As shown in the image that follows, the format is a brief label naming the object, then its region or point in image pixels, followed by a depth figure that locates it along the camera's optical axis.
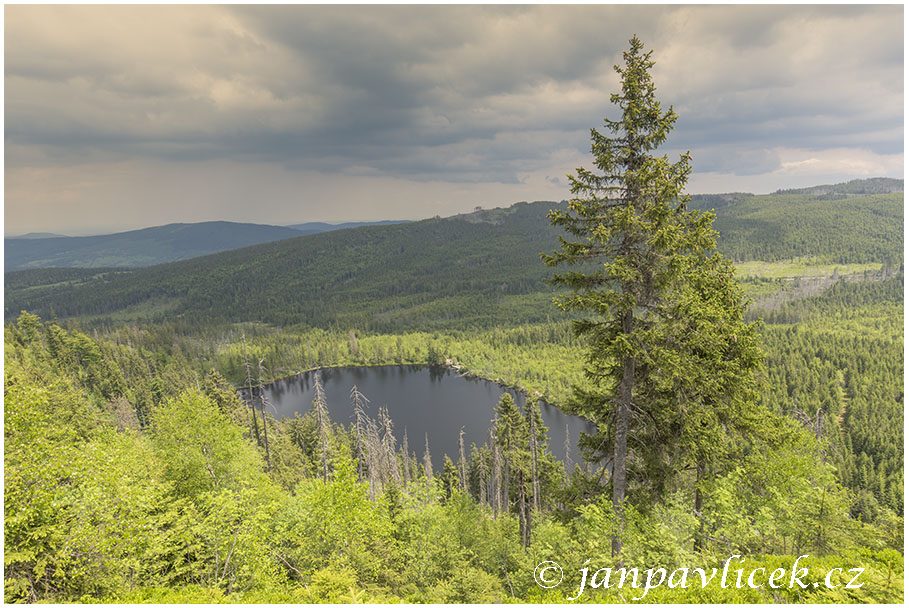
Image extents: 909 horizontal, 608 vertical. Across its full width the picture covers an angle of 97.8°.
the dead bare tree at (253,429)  45.64
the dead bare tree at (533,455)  32.30
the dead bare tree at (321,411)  32.72
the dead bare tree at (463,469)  57.91
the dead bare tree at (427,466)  61.82
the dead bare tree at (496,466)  39.70
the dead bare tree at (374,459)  45.94
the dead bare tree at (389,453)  44.85
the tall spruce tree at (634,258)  11.77
